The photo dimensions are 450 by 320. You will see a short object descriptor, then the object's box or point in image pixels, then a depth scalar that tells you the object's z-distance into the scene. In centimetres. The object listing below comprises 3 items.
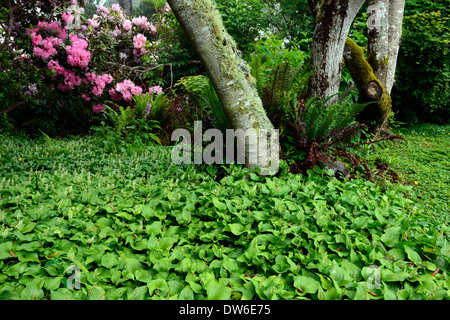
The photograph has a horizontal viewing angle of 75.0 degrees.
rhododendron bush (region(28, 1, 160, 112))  502
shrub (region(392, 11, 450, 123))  700
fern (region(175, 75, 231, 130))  310
